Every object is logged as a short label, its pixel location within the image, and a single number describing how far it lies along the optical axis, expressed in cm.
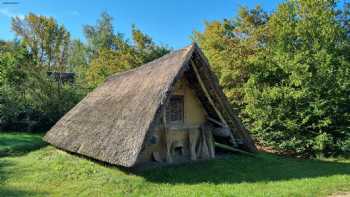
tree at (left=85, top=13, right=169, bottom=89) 2414
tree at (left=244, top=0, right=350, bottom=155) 1305
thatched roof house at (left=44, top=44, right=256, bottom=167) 850
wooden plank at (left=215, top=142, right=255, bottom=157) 1173
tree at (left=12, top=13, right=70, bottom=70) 2486
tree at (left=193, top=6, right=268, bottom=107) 1792
